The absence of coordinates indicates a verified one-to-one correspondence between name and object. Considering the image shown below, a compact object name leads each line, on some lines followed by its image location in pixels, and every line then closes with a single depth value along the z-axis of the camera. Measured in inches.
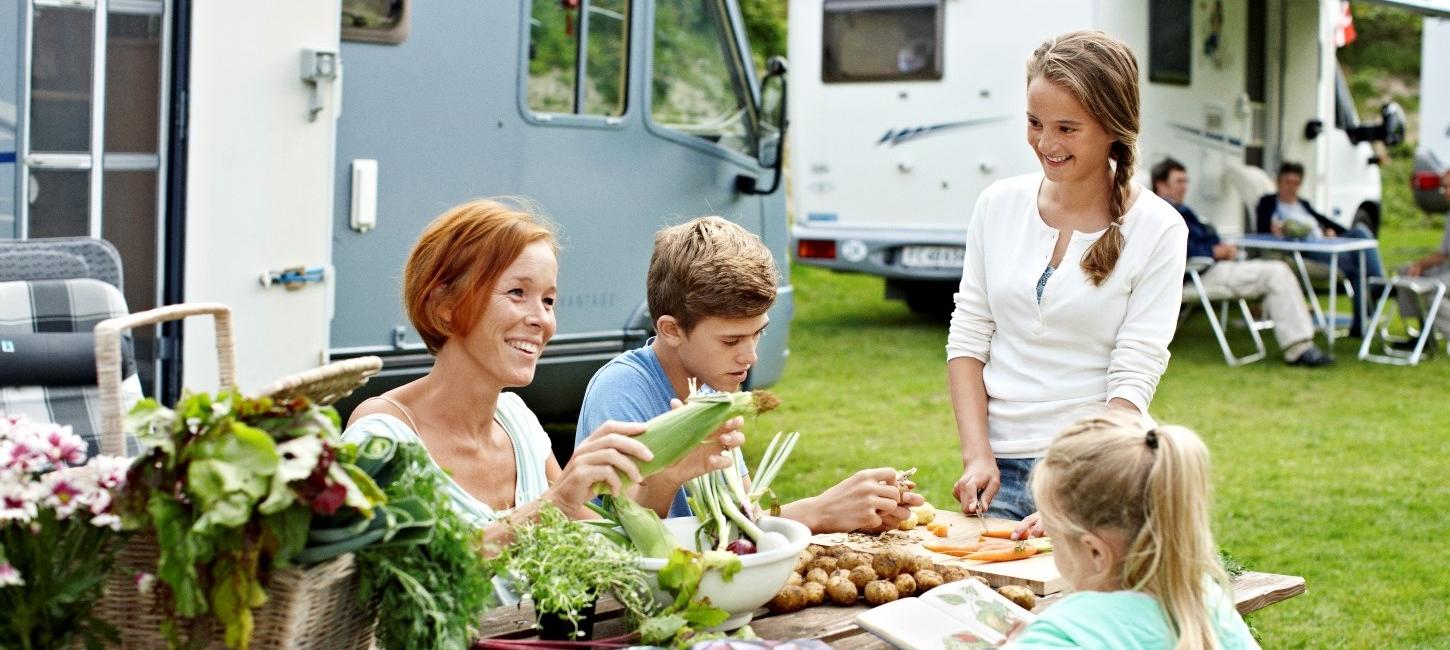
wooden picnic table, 82.0
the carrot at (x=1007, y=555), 98.7
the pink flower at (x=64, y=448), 63.7
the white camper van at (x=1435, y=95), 469.7
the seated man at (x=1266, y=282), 393.4
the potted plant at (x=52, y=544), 61.8
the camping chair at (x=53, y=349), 136.5
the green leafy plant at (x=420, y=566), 66.1
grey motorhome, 173.5
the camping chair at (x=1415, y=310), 397.7
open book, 81.0
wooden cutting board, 94.2
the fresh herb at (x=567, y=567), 74.1
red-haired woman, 97.3
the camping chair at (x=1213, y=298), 391.9
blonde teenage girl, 109.0
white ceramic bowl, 80.1
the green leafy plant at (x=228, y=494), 59.2
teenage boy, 101.5
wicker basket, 62.6
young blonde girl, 69.9
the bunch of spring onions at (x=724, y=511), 87.4
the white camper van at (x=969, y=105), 420.5
